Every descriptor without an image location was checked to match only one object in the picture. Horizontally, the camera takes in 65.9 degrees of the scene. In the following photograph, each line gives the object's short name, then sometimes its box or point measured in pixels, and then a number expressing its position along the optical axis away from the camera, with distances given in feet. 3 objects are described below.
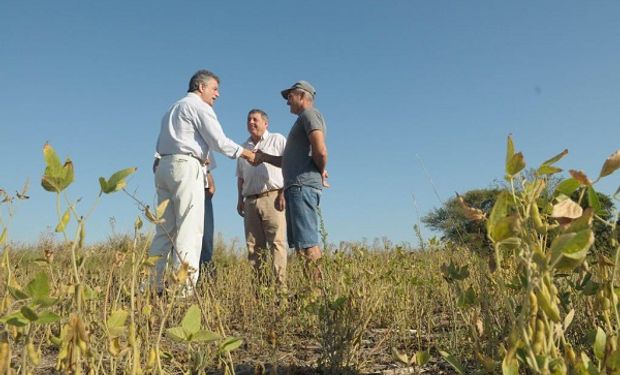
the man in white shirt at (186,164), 11.71
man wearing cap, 11.70
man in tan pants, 14.53
